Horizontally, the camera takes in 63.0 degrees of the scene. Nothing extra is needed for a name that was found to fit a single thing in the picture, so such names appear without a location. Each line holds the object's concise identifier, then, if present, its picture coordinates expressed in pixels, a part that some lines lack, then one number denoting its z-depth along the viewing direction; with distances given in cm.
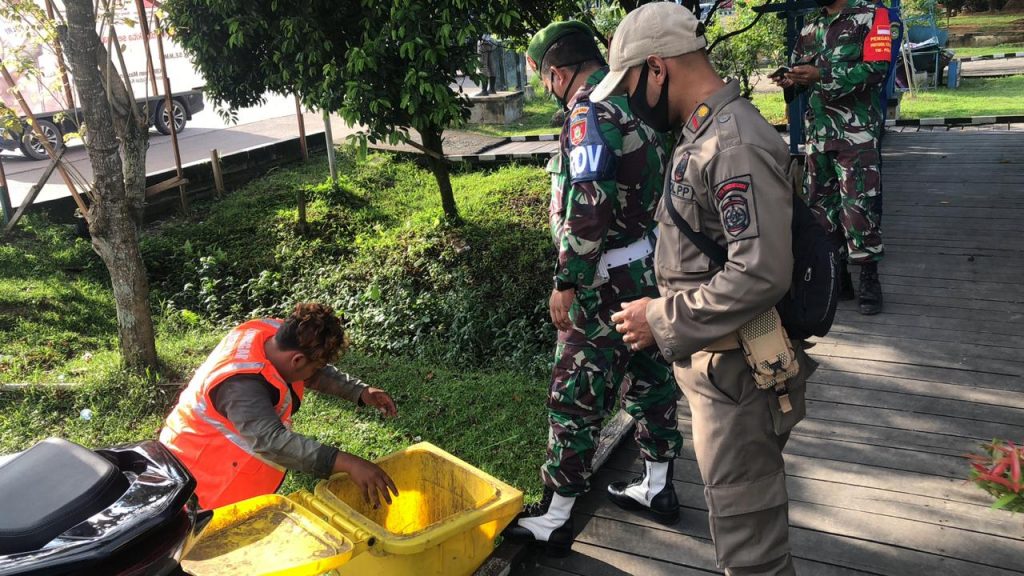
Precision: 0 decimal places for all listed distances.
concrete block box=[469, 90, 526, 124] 1412
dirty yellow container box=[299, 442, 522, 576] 261
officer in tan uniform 204
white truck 562
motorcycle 180
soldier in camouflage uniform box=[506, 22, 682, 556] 278
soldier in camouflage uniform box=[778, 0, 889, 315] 461
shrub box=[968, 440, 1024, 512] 197
